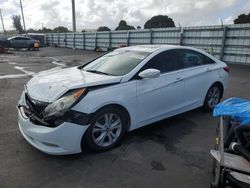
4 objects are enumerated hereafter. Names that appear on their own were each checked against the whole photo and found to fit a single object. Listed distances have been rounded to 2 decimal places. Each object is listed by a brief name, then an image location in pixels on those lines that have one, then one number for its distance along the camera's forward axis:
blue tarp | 1.88
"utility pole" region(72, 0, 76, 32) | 26.79
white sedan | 2.38
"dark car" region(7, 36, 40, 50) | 21.18
